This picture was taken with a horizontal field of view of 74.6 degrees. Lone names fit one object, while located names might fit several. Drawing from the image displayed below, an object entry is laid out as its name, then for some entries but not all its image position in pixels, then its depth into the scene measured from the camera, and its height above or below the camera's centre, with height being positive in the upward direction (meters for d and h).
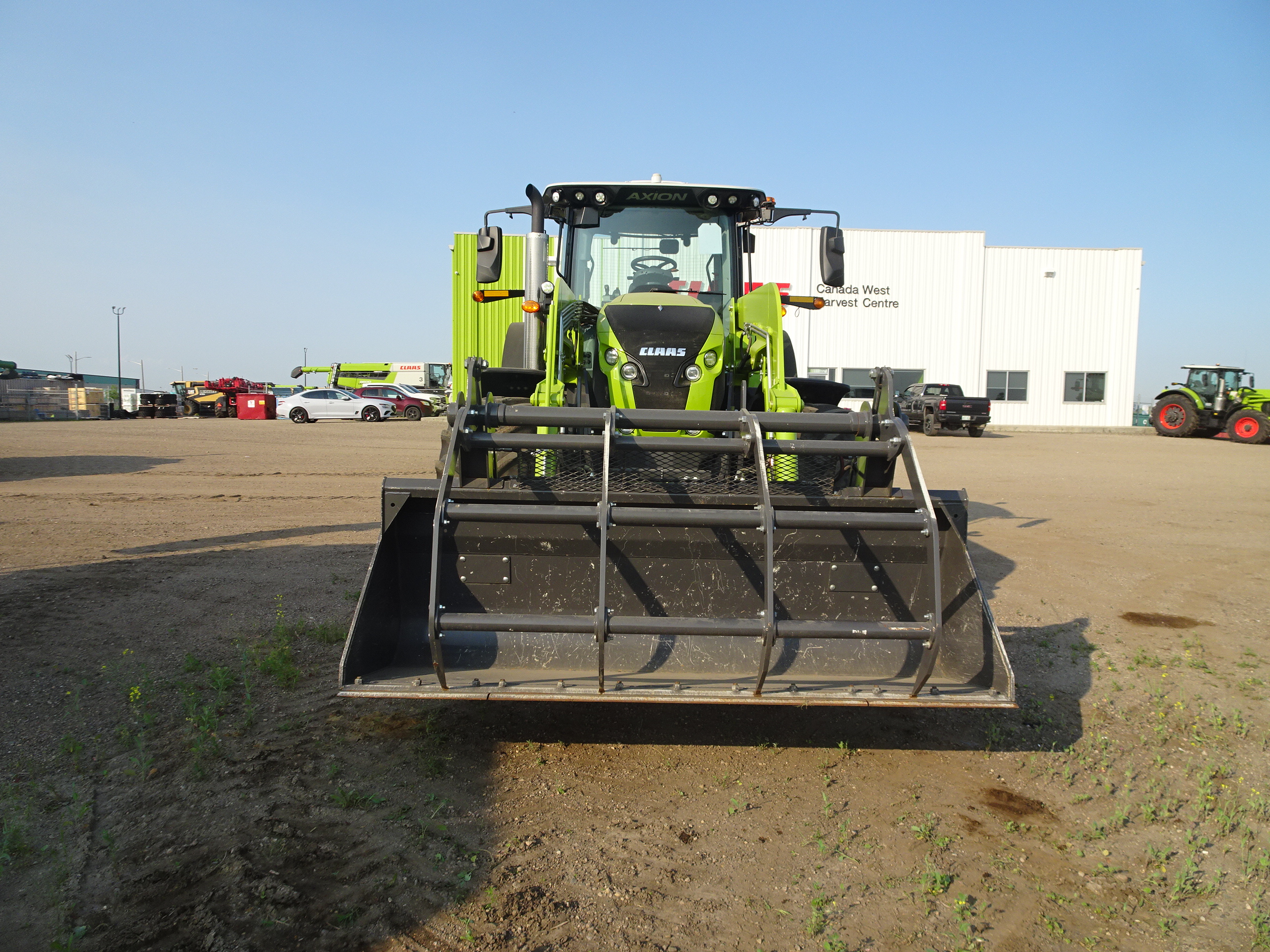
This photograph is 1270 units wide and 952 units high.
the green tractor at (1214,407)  24.33 +0.19
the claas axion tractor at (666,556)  3.21 -0.69
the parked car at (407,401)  34.66 +0.06
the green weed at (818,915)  2.45 -1.52
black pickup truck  25.23 -0.01
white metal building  30.12 +3.34
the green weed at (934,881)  2.64 -1.51
